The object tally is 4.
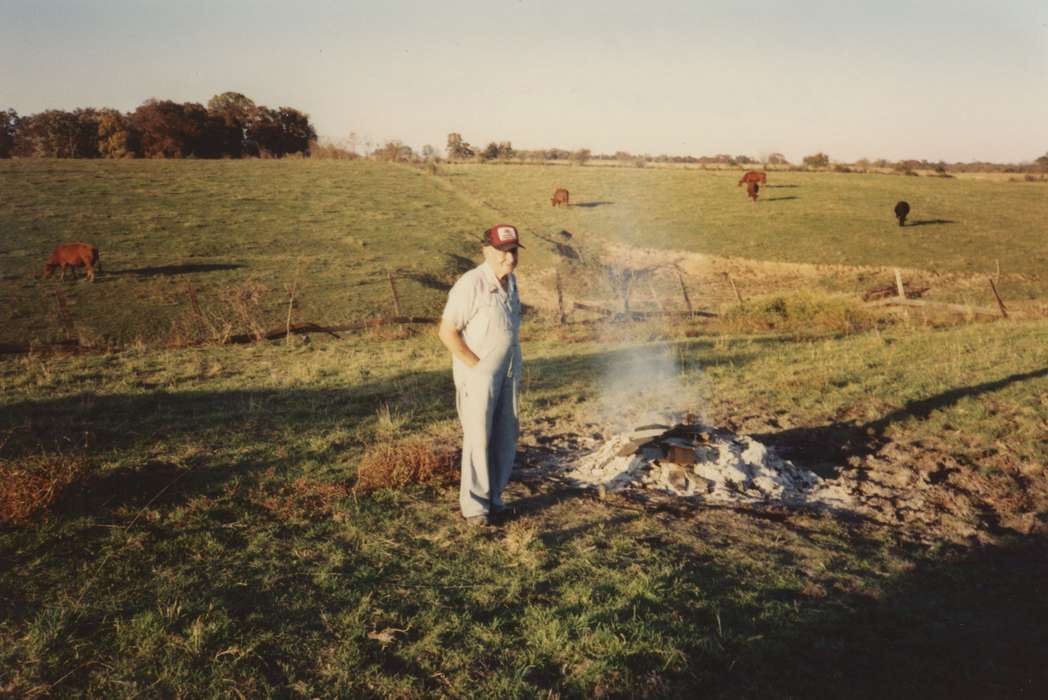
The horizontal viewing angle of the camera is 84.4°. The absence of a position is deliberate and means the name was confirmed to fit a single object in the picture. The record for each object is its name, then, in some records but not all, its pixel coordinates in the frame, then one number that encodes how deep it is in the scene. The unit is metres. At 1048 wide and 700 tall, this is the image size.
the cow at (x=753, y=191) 42.62
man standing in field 4.65
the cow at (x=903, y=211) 34.96
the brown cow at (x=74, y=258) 20.38
